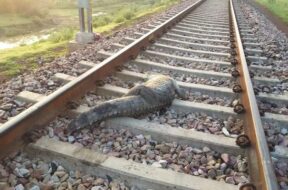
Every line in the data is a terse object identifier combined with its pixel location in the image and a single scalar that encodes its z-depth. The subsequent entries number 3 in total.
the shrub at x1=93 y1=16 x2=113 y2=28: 13.62
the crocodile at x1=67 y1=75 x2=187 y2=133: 3.34
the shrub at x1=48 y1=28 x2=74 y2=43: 10.35
